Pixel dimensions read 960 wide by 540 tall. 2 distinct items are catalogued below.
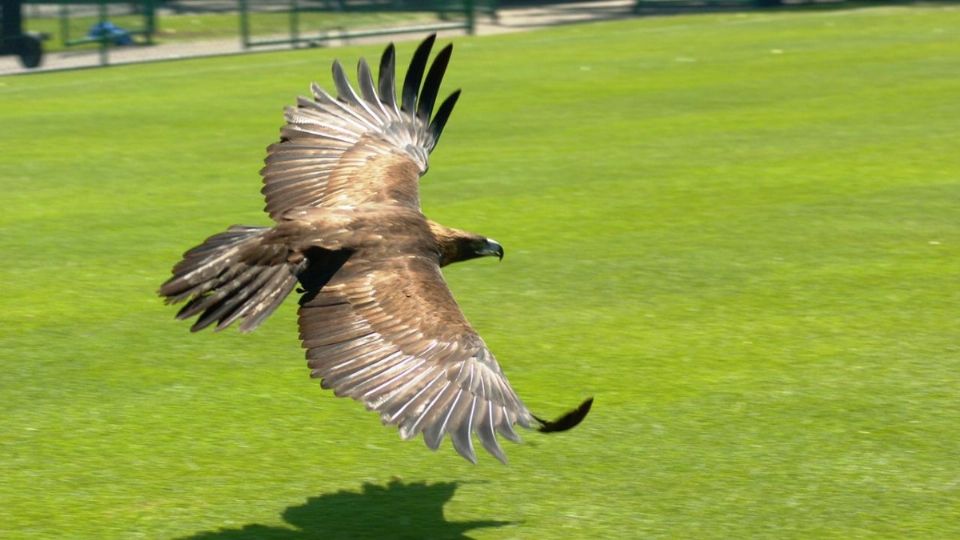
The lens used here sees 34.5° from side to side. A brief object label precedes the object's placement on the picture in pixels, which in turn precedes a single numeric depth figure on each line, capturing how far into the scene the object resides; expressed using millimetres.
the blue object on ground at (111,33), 24562
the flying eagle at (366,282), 5289
